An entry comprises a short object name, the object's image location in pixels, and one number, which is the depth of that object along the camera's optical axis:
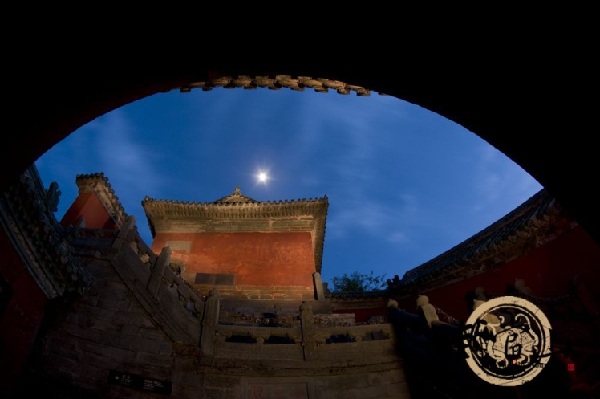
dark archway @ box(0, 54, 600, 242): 1.40
